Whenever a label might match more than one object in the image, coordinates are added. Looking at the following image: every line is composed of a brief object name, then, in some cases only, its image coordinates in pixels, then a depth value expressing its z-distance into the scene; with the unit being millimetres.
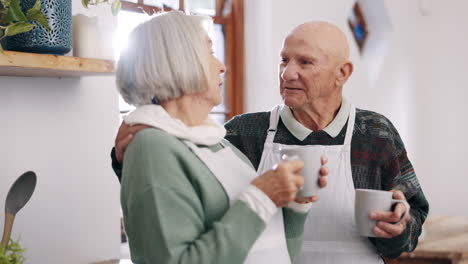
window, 2949
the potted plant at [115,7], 1695
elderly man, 1510
